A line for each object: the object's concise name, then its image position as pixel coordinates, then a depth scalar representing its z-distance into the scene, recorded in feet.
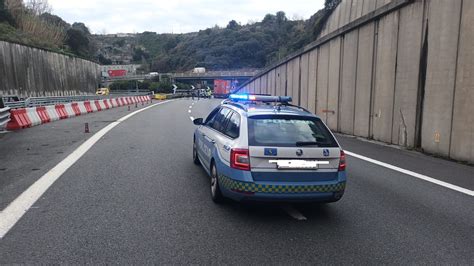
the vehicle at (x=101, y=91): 219.82
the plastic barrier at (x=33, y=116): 56.39
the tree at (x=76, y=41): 275.59
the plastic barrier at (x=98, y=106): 95.67
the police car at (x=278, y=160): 16.98
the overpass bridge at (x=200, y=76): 391.04
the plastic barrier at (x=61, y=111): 68.81
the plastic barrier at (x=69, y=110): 73.41
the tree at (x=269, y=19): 542.98
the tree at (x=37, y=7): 229.56
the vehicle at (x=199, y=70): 453.58
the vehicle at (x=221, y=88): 258.16
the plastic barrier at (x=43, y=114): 60.16
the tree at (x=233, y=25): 583.66
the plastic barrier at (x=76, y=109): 78.09
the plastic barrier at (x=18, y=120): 52.01
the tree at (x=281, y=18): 524.11
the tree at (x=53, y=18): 267.02
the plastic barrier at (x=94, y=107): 91.74
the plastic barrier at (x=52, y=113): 63.97
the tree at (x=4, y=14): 172.86
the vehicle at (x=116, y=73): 437.99
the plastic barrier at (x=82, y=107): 82.83
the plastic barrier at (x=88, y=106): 87.56
